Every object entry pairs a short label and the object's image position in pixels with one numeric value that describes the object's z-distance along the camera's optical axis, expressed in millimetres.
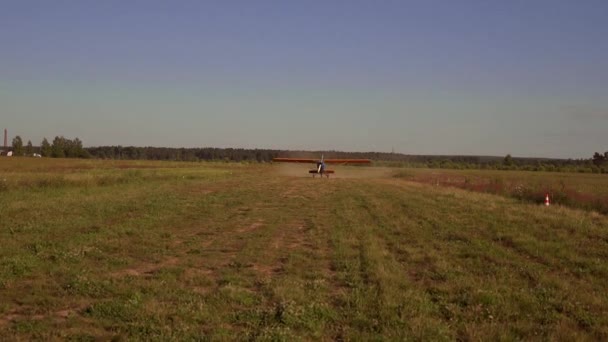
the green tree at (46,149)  137062
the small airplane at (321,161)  55009
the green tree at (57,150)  137125
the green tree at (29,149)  147625
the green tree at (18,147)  141500
